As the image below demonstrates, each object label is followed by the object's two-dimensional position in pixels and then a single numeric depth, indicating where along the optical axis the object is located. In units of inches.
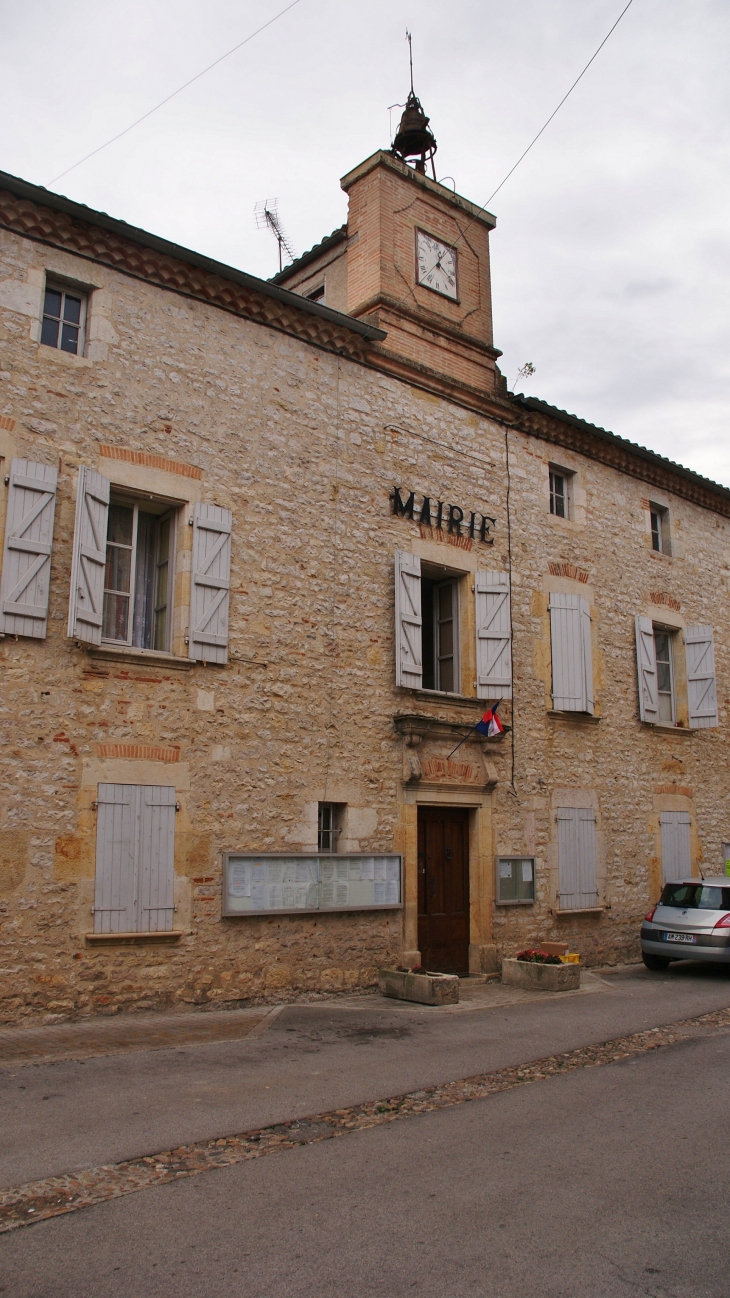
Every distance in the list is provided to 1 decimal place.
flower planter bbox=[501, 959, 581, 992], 409.1
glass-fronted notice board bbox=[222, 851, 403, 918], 355.3
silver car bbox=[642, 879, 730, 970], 445.7
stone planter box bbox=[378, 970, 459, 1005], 367.6
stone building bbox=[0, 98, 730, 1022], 325.1
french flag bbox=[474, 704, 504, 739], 424.8
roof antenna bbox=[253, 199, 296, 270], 632.4
